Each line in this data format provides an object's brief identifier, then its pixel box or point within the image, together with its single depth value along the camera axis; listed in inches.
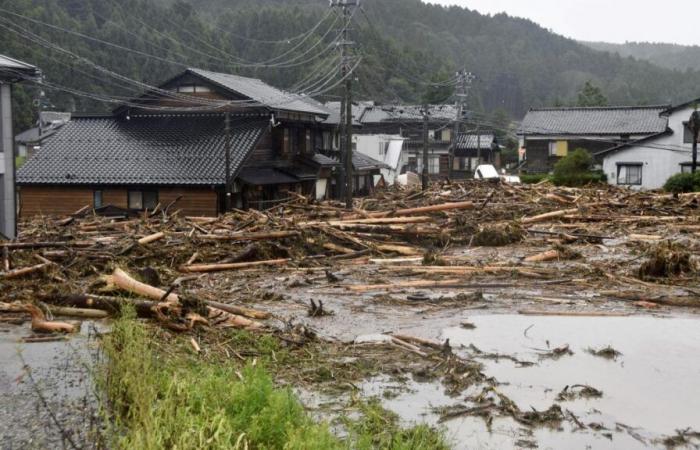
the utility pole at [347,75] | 1074.7
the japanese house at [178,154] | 1122.0
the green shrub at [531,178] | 1610.5
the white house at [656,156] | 1533.0
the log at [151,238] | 566.4
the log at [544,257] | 599.5
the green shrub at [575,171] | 1438.2
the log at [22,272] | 456.1
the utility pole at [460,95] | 2082.4
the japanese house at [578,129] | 1881.2
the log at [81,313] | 370.9
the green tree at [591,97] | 2805.1
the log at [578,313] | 412.5
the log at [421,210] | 745.6
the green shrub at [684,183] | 1223.1
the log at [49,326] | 340.2
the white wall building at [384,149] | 2097.7
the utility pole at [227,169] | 1035.9
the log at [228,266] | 533.7
